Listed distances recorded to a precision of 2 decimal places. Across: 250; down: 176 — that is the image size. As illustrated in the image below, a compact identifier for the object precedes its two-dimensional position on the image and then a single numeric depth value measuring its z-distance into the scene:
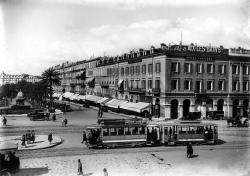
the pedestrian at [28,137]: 27.64
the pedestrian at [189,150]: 22.98
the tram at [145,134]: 26.52
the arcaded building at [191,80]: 47.06
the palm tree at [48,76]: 66.50
